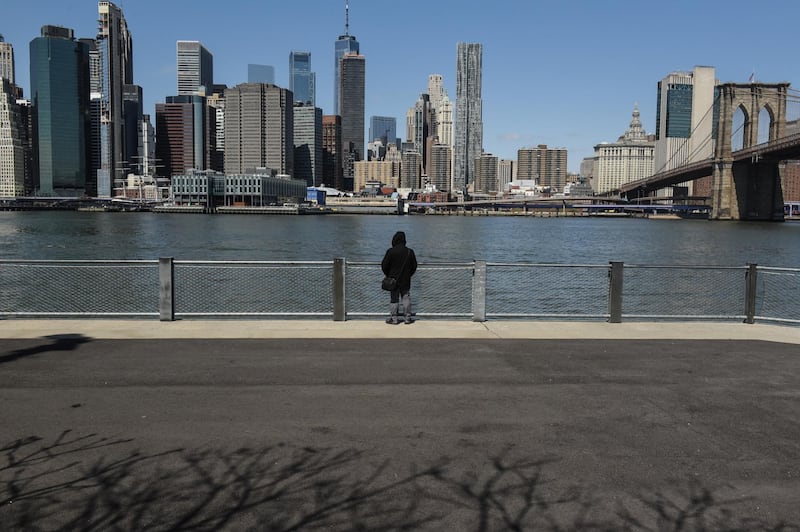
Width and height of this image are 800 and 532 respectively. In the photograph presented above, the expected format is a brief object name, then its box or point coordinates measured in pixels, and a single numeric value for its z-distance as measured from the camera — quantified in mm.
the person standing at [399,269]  12461
